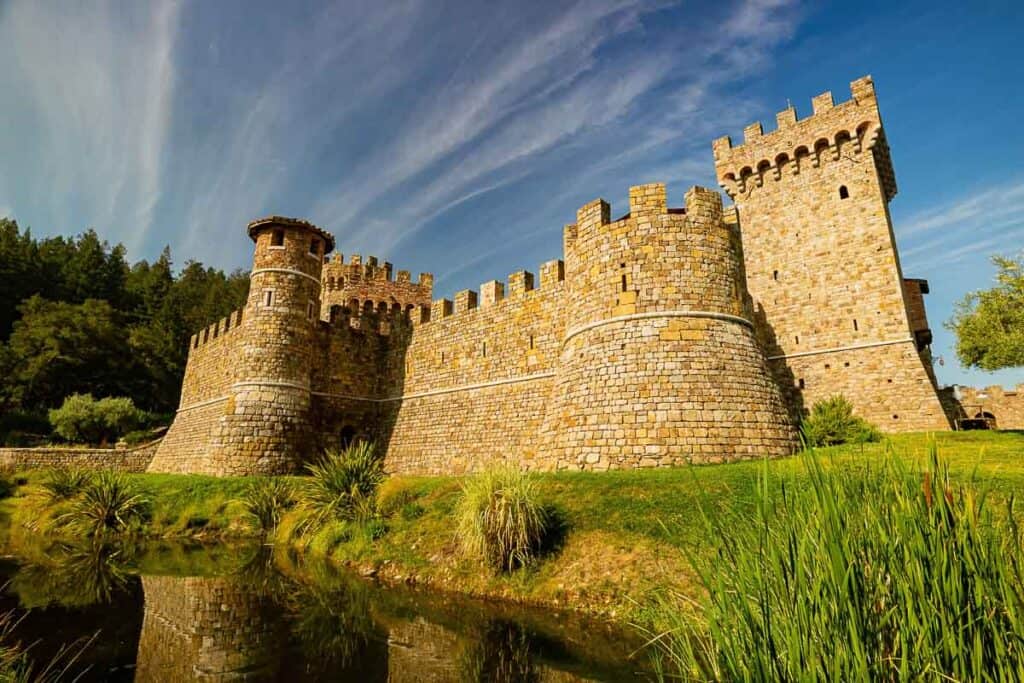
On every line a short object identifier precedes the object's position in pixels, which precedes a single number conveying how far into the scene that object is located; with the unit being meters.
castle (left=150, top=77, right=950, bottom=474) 12.40
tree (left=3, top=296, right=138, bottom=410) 32.06
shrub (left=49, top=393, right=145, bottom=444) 28.06
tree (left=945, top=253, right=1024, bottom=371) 13.03
